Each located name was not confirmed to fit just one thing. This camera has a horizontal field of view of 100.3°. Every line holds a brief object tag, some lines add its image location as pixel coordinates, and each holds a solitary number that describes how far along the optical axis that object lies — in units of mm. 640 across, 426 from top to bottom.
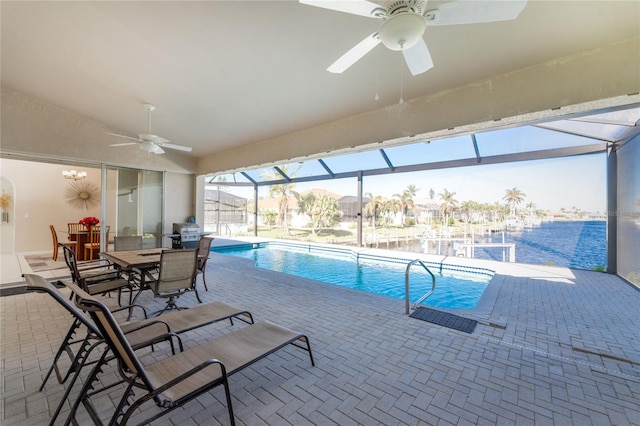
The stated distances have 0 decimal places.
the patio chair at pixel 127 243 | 5012
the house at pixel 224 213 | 14445
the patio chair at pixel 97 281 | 3514
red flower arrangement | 7184
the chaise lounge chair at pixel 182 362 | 1474
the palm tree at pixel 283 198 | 14344
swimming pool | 5614
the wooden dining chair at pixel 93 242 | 7116
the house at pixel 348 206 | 11266
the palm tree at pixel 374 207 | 9969
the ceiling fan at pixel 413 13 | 1769
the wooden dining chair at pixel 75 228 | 7641
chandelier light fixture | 8016
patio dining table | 3650
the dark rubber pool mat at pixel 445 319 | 3259
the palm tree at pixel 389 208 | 10367
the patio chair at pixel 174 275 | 3473
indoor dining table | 7465
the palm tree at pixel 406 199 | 9828
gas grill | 8125
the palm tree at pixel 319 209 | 12898
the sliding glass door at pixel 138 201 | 7504
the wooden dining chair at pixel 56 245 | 7198
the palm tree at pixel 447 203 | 8727
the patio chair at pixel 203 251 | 4598
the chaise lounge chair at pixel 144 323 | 1679
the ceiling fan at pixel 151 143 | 4793
